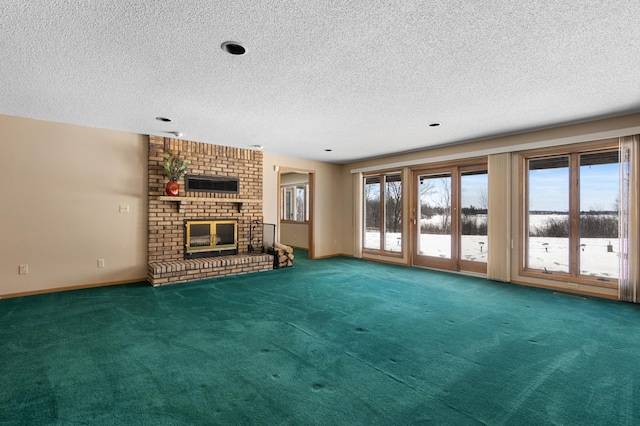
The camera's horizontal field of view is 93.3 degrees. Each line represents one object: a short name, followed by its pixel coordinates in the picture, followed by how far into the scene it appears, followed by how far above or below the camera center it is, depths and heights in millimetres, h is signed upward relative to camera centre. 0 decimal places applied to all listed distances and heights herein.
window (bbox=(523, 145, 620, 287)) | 4359 -27
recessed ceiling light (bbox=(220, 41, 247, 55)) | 2361 +1333
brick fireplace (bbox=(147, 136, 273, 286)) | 5223 +76
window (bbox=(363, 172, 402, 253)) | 7008 +36
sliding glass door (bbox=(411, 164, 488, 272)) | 5656 -76
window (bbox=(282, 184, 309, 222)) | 9812 +364
